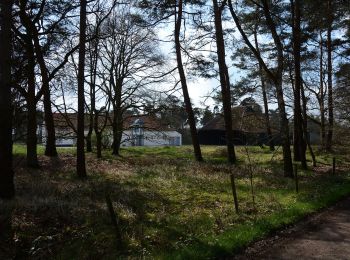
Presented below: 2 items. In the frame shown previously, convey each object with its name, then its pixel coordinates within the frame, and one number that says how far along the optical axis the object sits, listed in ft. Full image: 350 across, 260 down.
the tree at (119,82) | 102.00
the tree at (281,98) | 61.00
